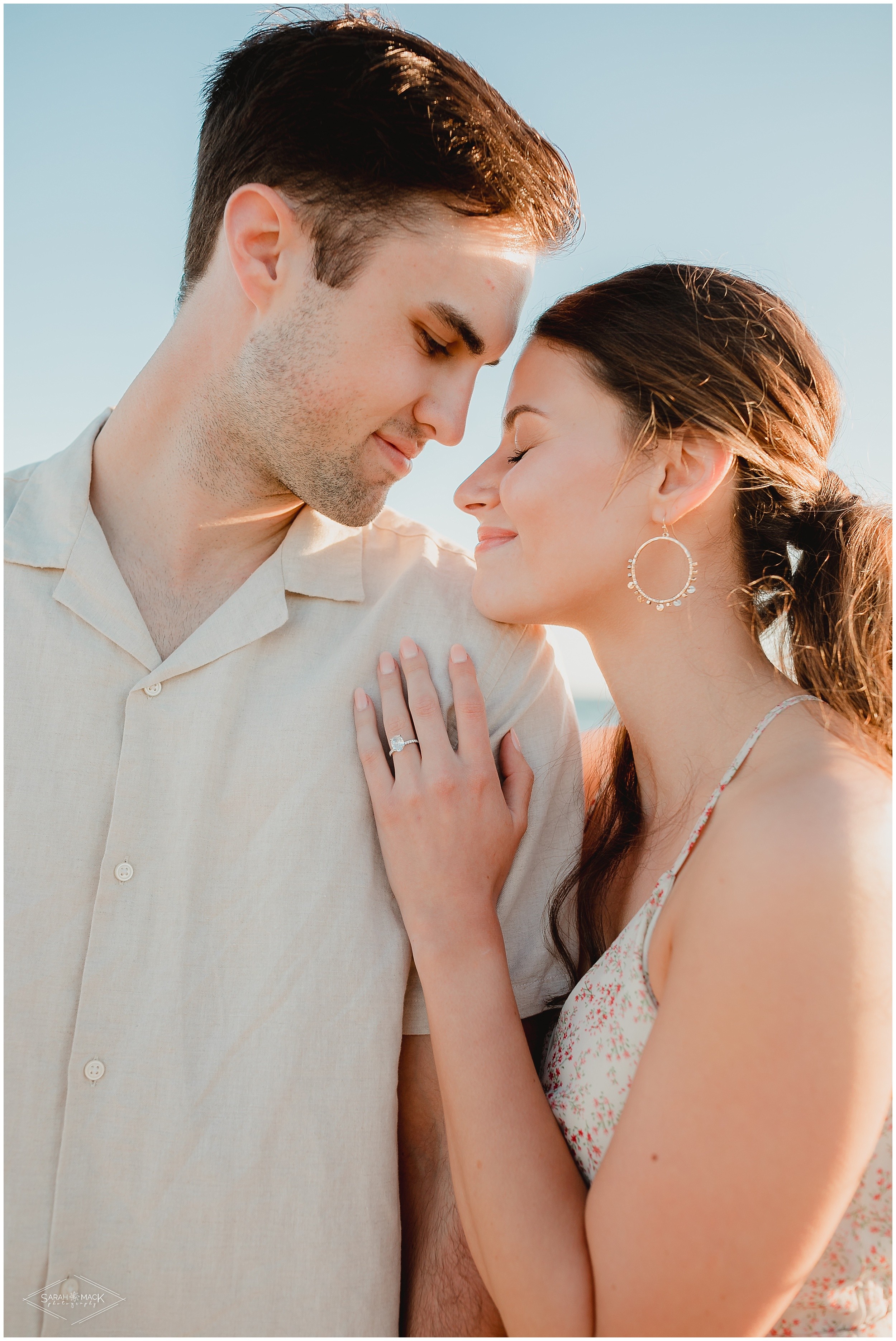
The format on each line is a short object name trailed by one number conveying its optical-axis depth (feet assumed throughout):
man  3.25
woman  3.01
